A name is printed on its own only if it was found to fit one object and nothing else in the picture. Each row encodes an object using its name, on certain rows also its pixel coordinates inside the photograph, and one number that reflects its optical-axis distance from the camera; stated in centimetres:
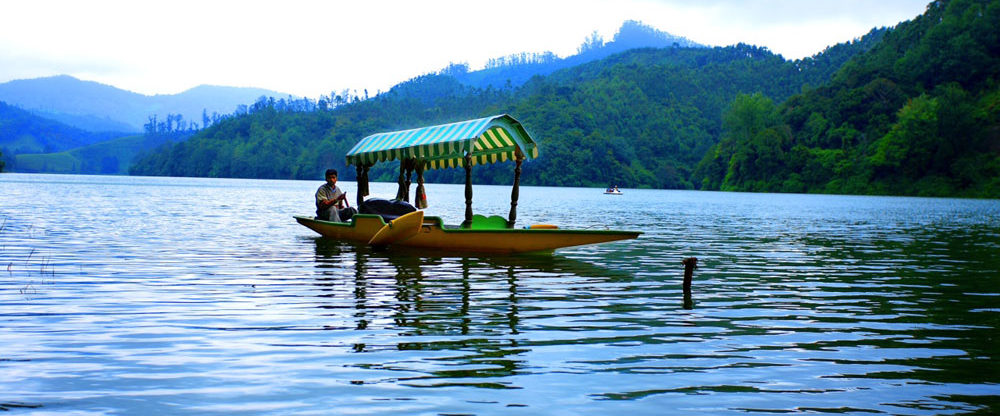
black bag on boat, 2263
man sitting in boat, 2466
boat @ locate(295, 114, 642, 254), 2039
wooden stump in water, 1355
